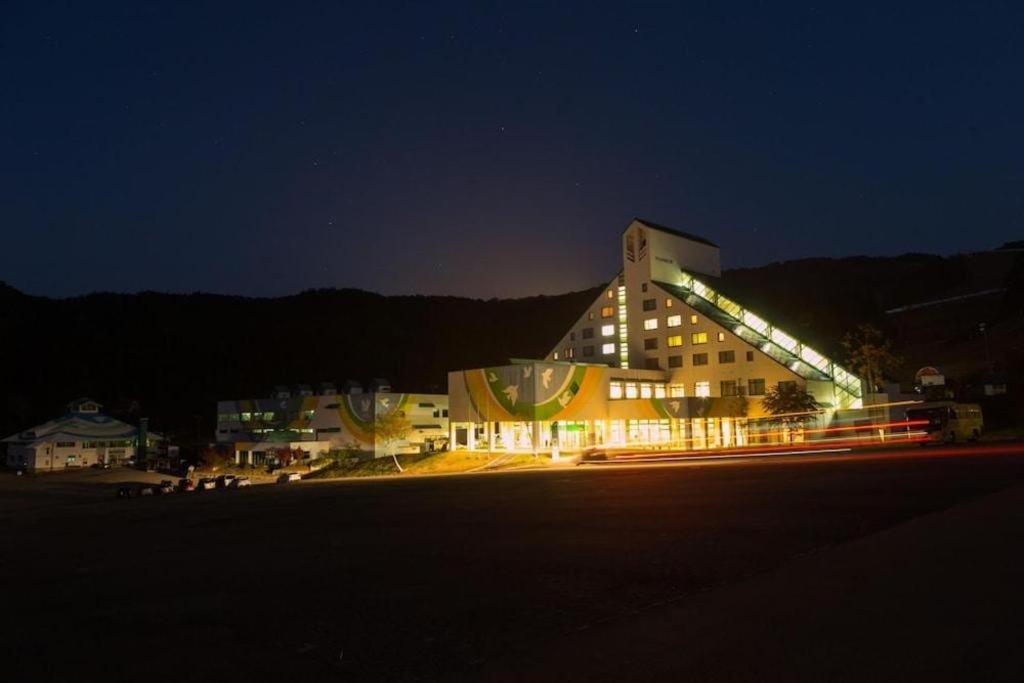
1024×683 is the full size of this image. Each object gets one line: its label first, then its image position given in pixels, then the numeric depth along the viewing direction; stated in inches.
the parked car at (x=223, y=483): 1851.5
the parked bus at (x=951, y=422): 1481.3
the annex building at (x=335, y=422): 2551.7
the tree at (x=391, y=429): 2491.4
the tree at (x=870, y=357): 2335.1
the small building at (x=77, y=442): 2930.6
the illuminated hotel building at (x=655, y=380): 2190.0
